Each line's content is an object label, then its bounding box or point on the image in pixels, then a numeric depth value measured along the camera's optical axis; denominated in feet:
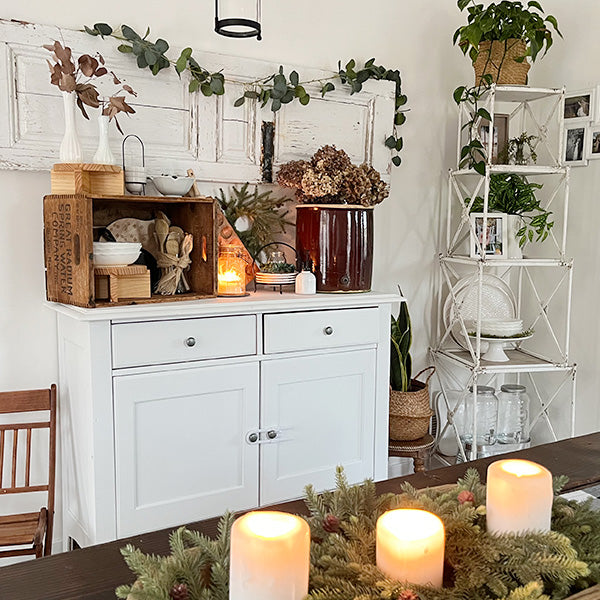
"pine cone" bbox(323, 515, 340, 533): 3.20
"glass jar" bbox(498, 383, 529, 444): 10.46
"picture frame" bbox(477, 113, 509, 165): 9.87
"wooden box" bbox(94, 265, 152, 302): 7.02
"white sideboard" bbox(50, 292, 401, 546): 6.97
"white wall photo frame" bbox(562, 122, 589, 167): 10.07
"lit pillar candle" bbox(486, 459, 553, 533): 2.87
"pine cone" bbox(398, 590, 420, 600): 2.47
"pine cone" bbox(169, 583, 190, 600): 2.65
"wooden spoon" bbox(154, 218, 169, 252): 7.81
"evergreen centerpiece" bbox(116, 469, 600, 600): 2.63
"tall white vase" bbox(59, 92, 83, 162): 7.13
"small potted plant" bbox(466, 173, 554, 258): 9.81
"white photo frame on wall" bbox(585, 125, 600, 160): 9.87
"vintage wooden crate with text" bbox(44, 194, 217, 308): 6.86
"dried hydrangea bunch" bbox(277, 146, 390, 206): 8.41
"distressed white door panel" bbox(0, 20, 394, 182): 7.43
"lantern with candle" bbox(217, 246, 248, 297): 8.11
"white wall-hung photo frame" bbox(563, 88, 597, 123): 9.89
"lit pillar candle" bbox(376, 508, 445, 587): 2.57
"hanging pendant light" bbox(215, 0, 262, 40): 5.66
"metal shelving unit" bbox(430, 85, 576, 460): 9.54
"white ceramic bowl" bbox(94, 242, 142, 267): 7.06
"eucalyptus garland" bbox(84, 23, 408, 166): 7.87
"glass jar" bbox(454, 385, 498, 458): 10.20
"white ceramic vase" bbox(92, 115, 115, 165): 7.27
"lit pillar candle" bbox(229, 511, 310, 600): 2.31
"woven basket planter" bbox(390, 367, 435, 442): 9.39
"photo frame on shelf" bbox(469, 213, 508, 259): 9.62
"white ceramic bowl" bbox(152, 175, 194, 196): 7.73
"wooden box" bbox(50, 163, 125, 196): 7.00
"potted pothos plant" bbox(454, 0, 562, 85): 9.05
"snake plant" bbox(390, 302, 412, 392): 9.65
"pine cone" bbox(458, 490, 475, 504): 3.32
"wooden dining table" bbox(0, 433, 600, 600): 3.12
